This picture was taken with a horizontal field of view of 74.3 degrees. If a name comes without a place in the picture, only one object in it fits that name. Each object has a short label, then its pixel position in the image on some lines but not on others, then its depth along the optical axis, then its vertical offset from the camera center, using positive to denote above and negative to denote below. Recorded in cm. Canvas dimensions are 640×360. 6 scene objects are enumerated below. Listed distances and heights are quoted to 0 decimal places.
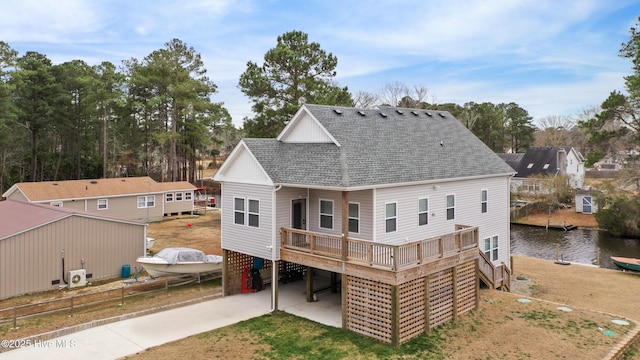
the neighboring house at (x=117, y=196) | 3078 -144
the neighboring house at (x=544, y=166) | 5231 +106
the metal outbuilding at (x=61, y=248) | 1712 -309
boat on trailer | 1814 -375
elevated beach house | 1319 -148
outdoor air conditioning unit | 1833 -438
